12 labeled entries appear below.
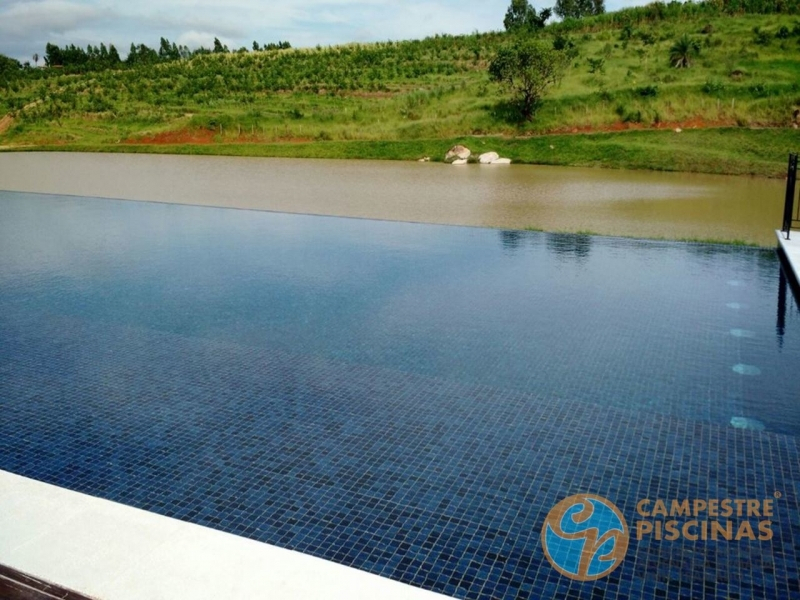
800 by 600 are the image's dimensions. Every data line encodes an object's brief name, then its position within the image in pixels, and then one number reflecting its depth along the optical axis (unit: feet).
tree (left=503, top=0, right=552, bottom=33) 120.87
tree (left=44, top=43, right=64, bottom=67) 186.39
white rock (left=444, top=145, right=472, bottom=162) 60.80
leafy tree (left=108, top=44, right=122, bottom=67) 162.83
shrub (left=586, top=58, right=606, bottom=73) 77.25
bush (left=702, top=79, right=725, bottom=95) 64.59
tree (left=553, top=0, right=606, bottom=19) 153.89
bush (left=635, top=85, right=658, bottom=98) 66.90
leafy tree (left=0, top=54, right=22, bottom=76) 144.71
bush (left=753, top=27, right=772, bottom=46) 73.87
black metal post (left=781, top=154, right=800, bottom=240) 19.94
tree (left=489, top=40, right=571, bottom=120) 69.10
